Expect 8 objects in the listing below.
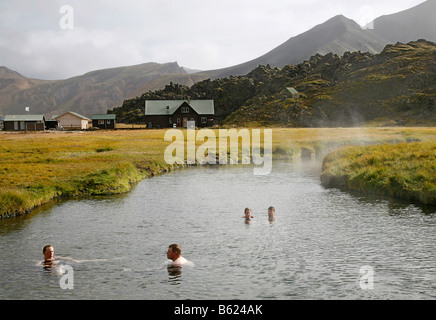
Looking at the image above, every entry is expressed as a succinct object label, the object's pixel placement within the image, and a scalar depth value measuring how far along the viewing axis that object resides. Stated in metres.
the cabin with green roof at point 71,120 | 190.25
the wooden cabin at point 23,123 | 163.88
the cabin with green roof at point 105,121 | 179.25
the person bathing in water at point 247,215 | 30.05
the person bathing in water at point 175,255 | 21.09
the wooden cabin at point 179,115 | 178.88
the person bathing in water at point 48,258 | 21.22
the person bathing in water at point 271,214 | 30.80
